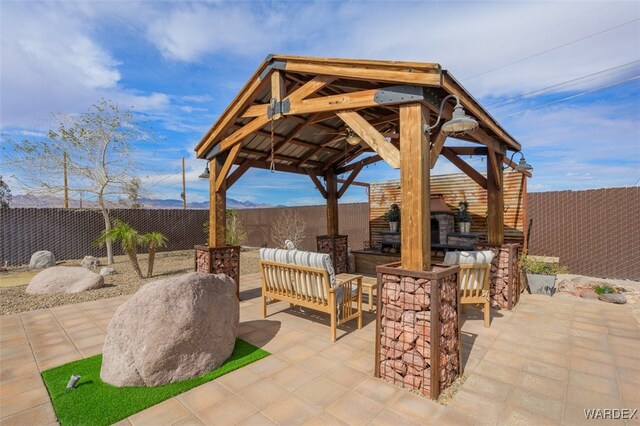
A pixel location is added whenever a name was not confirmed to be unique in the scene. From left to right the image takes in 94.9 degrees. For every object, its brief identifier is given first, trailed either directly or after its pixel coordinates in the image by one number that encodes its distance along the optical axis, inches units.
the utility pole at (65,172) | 384.2
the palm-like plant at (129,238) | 284.4
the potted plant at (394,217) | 322.7
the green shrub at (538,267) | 228.4
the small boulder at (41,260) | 366.3
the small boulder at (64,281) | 241.3
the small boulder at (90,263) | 355.7
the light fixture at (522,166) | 214.4
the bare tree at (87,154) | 377.7
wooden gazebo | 106.3
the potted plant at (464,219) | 281.7
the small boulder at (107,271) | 304.5
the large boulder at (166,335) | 104.0
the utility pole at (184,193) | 653.3
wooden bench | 144.2
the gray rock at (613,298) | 201.8
